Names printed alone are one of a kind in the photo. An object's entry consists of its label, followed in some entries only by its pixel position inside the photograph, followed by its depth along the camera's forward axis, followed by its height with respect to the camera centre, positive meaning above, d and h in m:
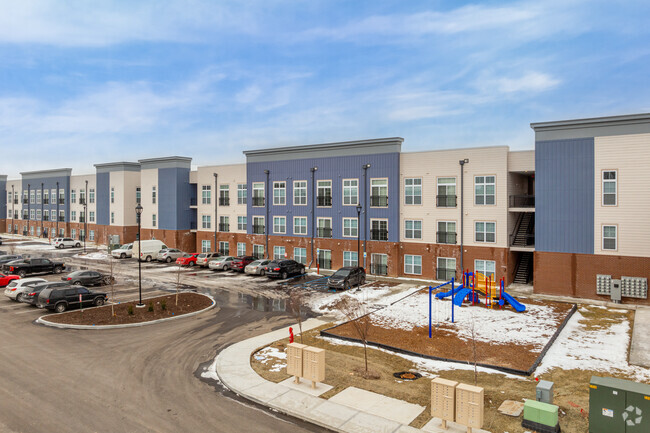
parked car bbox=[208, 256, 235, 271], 43.81 -4.60
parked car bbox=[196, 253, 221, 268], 46.03 -4.34
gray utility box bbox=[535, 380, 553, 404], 12.55 -4.92
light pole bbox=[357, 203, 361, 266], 35.92 -1.81
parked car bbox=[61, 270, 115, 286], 33.72 -4.75
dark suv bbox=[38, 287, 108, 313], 25.64 -4.83
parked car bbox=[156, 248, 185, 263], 50.93 -4.36
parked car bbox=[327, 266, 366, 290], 33.34 -4.64
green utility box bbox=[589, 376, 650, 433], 10.94 -4.69
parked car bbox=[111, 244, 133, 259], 54.28 -4.36
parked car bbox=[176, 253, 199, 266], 46.78 -4.54
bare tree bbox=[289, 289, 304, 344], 26.34 -5.41
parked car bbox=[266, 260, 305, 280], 38.47 -4.53
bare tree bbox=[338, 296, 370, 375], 22.16 -5.39
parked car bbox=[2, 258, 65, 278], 38.16 -4.52
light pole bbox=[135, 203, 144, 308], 26.44 -5.25
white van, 51.69 -3.78
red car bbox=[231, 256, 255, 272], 42.56 -4.40
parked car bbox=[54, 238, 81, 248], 66.94 -4.07
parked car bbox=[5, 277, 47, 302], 27.95 -4.55
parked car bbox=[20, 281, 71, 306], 26.77 -4.61
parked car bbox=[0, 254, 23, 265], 44.03 -4.25
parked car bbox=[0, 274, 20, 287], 34.19 -4.91
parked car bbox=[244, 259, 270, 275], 40.06 -4.53
